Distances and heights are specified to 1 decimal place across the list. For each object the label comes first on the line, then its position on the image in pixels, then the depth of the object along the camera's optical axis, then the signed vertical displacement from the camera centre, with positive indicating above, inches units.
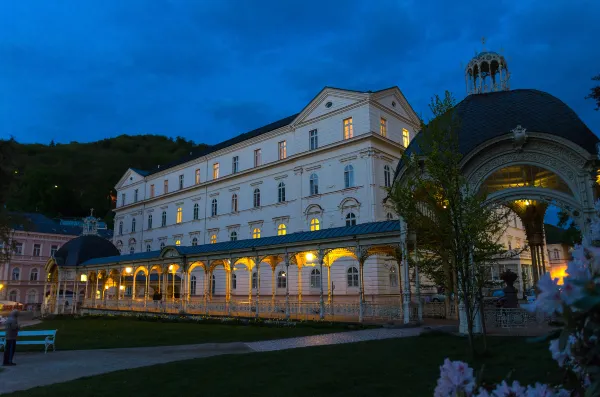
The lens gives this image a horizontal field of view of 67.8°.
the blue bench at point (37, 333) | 590.2 -64.7
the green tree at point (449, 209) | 448.1 +72.8
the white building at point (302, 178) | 1295.5 +358.1
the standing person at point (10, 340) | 500.1 -58.7
